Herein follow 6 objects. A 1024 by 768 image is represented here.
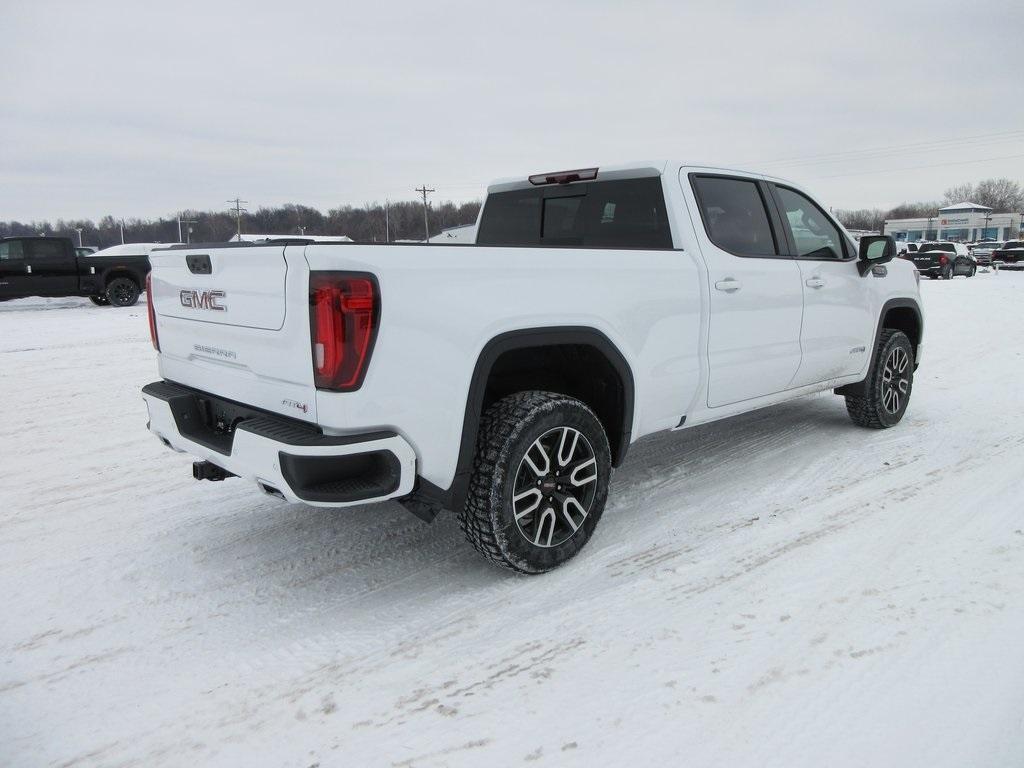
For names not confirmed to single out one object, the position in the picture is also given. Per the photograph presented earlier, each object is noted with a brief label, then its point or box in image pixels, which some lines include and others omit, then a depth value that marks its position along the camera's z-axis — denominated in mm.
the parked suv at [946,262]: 27391
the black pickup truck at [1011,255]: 32344
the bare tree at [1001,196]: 121438
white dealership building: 101938
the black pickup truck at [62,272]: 15609
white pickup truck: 2520
